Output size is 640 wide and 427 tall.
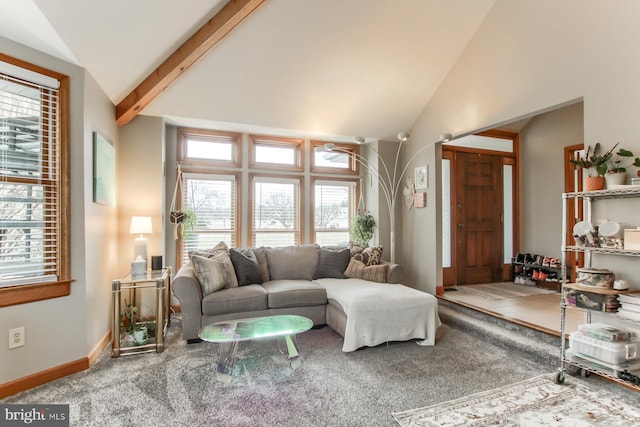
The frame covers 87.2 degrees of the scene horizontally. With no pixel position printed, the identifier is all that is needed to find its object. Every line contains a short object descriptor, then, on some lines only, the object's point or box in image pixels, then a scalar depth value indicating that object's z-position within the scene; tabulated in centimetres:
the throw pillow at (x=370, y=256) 438
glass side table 302
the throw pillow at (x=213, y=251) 399
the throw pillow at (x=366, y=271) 416
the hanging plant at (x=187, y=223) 440
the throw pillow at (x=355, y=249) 457
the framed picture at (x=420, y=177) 475
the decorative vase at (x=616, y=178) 250
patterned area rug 204
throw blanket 312
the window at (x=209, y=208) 462
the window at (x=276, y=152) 498
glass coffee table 258
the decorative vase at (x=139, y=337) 316
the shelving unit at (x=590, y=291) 229
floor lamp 511
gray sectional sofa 320
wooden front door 533
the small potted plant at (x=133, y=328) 317
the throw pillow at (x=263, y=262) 415
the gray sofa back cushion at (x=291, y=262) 428
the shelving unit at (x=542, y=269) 483
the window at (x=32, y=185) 235
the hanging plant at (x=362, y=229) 513
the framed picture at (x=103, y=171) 298
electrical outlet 235
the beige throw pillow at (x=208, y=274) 345
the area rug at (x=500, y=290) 454
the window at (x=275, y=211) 496
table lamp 352
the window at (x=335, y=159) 527
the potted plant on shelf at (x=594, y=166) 259
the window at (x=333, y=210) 530
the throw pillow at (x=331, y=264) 436
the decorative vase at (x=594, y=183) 259
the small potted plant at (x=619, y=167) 249
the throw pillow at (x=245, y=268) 389
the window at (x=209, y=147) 462
